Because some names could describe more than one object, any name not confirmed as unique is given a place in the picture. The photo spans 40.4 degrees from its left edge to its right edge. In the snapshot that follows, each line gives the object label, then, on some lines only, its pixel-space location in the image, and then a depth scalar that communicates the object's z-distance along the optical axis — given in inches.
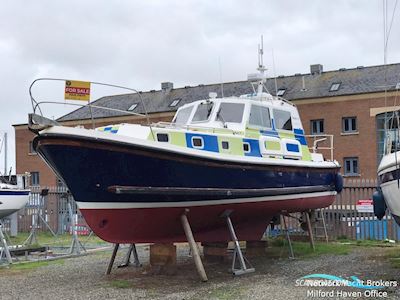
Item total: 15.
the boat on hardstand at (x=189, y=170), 334.6
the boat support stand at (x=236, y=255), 382.0
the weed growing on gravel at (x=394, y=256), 404.3
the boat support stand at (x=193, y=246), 354.3
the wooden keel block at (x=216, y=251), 441.4
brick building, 1326.3
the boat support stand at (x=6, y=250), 464.4
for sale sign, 333.1
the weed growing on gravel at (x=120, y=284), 354.2
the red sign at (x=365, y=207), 610.5
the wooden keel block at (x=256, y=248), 482.3
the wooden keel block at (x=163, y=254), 390.0
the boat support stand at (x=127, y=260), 409.7
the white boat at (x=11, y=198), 660.7
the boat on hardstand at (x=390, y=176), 336.8
